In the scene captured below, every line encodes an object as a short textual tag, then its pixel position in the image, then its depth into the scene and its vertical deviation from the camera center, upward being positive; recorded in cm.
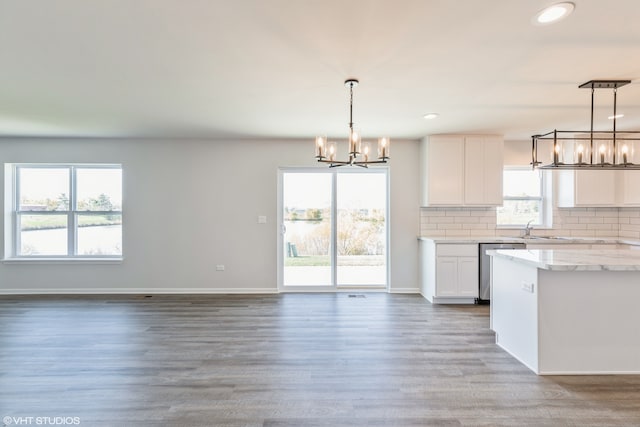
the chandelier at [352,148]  271 +55
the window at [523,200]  532 +20
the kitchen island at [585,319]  260 -84
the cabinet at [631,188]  480 +36
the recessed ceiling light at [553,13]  181 +112
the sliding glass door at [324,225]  536 -21
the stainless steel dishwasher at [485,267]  464 -76
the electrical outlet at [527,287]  271 -61
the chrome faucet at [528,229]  514 -26
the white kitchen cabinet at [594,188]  492 +36
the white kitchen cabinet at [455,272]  467 -84
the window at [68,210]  524 +3
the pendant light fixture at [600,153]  286 +54
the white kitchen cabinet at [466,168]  493 +66
